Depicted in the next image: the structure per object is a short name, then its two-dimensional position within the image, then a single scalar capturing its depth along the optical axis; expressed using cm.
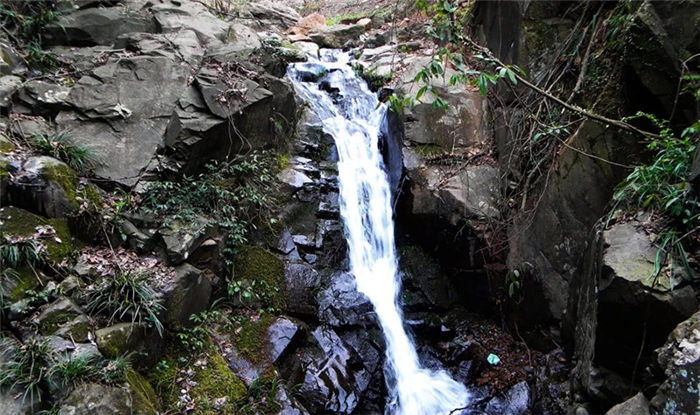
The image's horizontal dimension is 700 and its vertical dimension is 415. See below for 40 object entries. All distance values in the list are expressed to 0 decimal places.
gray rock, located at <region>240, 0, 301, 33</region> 1303
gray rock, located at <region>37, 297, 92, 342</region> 376
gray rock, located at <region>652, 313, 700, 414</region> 247
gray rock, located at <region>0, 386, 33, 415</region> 321
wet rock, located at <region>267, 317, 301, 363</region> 504
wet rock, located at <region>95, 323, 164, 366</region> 390
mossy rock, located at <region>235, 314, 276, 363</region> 493
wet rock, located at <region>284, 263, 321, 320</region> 572
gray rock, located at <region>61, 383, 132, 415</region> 342
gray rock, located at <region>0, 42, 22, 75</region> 578
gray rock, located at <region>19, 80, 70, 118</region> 544
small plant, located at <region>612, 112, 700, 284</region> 330
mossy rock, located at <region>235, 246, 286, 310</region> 562
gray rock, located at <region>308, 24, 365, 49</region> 1192
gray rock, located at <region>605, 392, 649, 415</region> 293
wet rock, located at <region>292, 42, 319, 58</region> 1090
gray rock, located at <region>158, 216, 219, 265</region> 483
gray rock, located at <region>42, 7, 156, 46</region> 688
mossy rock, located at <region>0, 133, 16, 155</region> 457
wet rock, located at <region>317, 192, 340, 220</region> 686
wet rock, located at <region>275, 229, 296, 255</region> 623
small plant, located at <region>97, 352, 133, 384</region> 367
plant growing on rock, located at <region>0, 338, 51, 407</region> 330
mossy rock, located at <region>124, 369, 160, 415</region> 378
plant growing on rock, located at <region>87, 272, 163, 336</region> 413
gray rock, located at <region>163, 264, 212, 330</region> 455
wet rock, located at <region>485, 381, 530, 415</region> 514
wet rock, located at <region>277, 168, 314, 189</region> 690
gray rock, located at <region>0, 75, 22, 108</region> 522
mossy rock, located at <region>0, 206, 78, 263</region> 415
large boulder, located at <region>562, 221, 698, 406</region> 326
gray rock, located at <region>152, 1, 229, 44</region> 796
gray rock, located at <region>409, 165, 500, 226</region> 626
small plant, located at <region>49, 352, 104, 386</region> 347
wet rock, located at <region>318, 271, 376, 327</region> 586
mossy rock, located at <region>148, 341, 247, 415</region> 427
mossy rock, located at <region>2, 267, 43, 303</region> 379
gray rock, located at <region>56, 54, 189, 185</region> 543
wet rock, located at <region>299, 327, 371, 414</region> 494
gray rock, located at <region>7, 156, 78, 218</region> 436
